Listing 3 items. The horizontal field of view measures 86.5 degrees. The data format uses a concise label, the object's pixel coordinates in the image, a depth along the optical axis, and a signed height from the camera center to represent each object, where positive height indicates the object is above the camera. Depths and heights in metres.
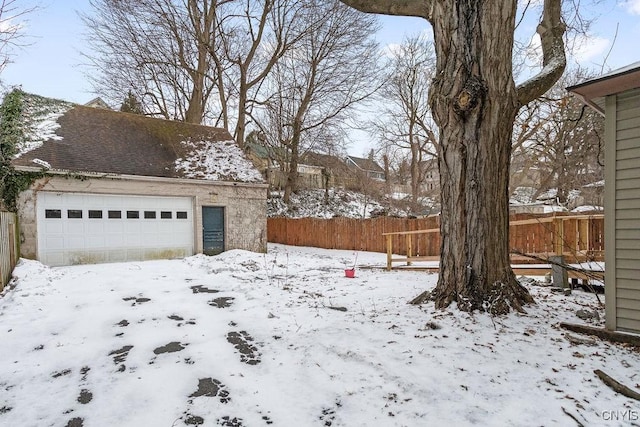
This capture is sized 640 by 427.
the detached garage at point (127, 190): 9.41 +0.71
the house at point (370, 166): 39.70 +5.23
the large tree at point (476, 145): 4.02 +0.77
